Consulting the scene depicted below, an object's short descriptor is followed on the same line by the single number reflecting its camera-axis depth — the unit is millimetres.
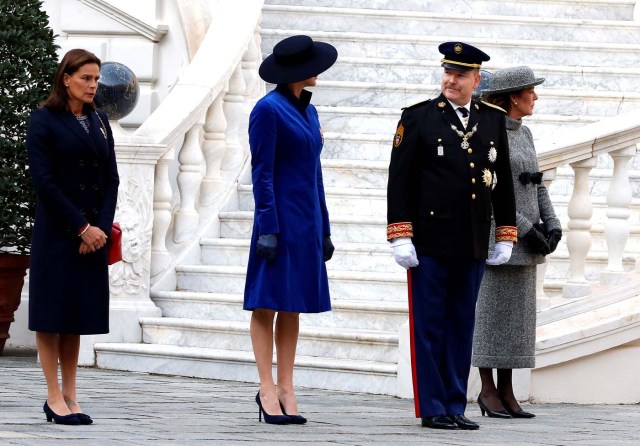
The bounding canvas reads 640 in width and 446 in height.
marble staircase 17422
